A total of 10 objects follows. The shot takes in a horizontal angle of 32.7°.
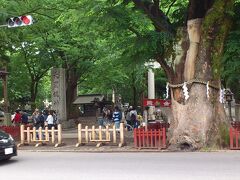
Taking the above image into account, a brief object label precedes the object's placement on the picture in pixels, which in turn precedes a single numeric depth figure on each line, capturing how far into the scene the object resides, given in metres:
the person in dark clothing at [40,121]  24.05
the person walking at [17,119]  26.00
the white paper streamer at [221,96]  16.22
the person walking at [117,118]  23.88
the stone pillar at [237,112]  29.26
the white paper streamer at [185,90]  15.91
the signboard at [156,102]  19.58
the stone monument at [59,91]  31.70
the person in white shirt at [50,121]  22.37
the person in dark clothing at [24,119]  26.94
